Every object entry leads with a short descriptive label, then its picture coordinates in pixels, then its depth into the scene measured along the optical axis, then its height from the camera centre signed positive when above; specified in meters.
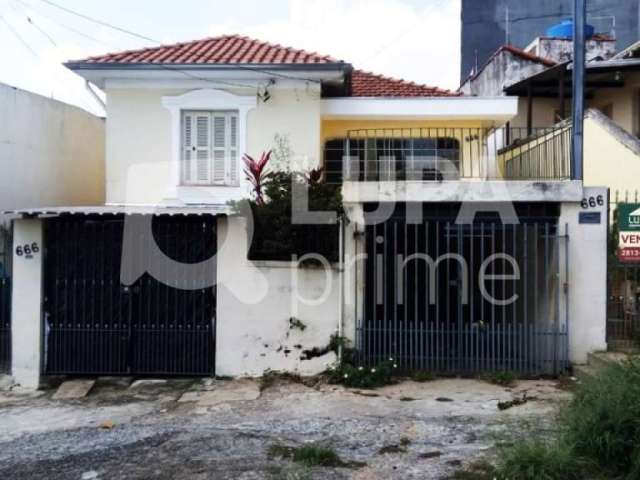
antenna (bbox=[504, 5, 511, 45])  22.12 +7.87
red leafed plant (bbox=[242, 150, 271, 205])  9.73 +1.31
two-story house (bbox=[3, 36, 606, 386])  8.91 -0.60
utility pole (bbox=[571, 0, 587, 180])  9.12 +2.48
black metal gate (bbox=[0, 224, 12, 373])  9.16 -1.17
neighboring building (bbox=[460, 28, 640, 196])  11.70 +4.32
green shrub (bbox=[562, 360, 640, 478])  4.94 -1.44
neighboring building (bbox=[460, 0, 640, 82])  21.66 +8.17
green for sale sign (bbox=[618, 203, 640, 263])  8.91 +0.29
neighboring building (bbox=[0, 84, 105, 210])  12.06 +2.01
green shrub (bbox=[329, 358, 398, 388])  8.55 -1.77
